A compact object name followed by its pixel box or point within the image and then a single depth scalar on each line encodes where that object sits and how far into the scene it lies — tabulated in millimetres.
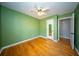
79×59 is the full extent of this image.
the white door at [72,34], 1842
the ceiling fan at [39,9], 1737
